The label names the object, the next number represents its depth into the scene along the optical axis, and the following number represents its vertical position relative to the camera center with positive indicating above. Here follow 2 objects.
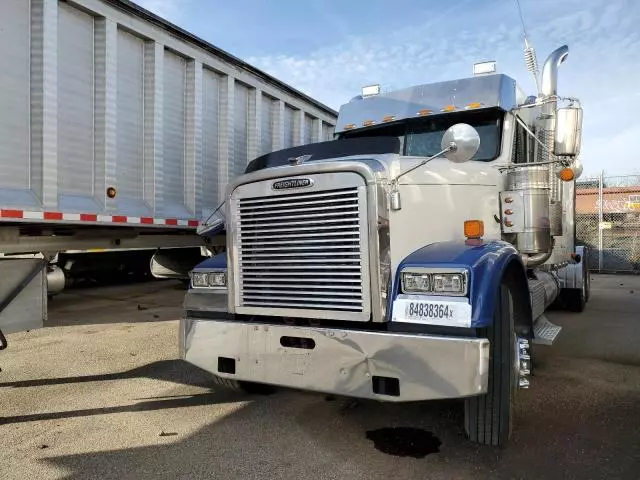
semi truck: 2.93 -0.19
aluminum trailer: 5.50 +1.44
